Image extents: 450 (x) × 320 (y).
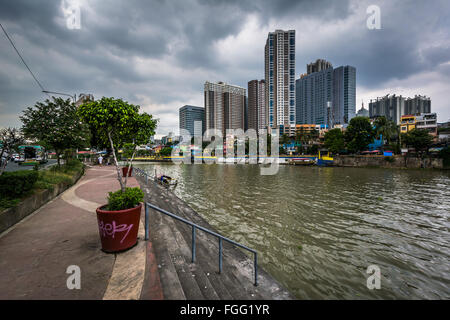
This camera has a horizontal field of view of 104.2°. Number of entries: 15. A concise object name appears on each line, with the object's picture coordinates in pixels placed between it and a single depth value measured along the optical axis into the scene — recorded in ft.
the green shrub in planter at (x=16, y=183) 18.17
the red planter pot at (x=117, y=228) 12.24
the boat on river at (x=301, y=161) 164.55
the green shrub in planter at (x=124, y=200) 13.05
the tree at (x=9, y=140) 19.66
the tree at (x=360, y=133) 155.02
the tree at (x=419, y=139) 126.31
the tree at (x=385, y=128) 152.15
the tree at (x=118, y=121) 14.66
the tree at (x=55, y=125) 29.60
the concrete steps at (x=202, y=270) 10.55
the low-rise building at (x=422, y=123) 201.98
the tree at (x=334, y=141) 169.78
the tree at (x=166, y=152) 258.14
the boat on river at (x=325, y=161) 157.69
